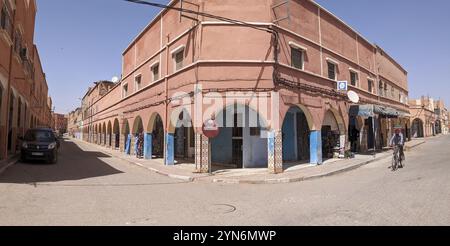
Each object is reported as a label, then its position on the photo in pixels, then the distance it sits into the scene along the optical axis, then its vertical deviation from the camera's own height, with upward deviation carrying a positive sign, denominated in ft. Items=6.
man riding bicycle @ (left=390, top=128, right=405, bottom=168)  46.63 -0.47
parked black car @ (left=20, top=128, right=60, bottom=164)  51.89 -1.32
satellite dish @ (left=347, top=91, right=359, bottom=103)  64.59 +8.26
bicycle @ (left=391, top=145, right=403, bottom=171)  46.21 -3.18
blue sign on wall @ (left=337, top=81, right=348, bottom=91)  62.08 +10.04
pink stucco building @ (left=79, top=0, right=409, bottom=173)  47.47 +9.36
